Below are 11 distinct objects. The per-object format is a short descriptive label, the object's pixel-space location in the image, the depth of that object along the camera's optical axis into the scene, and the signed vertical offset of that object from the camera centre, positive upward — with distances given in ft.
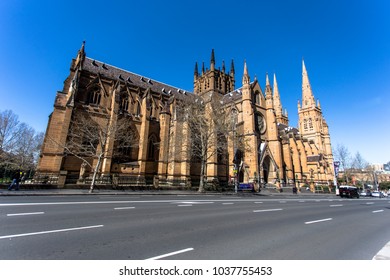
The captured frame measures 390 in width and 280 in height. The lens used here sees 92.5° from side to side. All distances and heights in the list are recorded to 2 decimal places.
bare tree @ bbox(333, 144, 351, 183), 165.80 +20.56
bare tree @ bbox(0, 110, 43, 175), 103.65 +16.49
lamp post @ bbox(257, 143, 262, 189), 104.19 +9.39
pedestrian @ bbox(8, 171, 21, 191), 46.83 -1.18
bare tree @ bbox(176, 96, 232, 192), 76.31 +24.84
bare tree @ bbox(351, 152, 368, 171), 183.78 +20.78
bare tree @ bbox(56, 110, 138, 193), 70.74 +17.05
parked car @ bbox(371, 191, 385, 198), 131.54 -6.18
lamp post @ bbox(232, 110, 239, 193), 78.29 +5.01
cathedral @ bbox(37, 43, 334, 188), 74.02 +22.18
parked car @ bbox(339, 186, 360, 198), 96.77 -3.57
